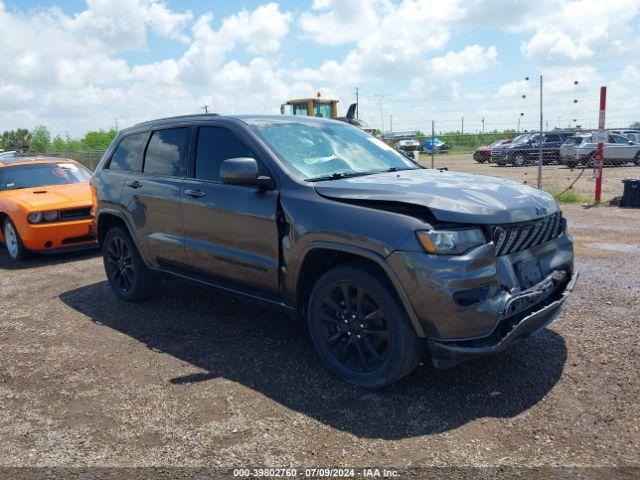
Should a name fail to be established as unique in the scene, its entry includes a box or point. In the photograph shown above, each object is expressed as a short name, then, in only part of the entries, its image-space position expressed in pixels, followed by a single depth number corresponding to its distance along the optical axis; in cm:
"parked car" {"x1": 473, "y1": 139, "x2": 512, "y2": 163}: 2809
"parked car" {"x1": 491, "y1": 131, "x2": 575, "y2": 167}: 2456
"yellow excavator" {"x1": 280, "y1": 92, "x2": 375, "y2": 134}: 2084
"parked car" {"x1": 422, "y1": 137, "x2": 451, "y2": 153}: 3478
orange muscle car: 789
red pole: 1128
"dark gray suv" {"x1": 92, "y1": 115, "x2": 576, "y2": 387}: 323
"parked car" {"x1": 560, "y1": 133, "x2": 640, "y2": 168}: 2252
